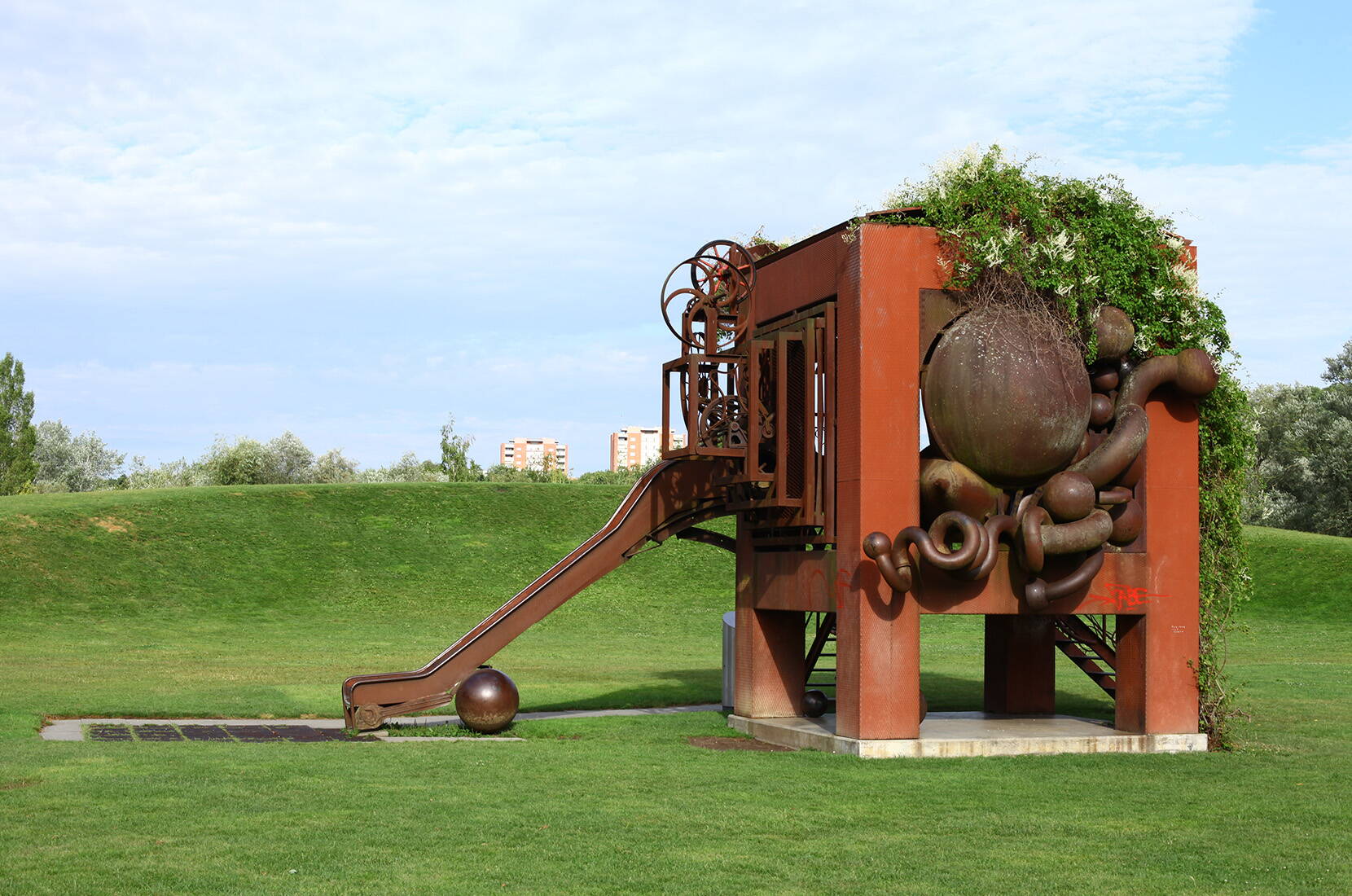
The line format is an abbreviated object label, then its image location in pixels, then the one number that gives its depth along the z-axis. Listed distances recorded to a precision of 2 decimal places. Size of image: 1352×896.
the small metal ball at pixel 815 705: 20.70
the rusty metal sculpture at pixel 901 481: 16.89
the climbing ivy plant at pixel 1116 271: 17.58
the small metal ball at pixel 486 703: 19.12
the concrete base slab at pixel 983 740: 16.98
